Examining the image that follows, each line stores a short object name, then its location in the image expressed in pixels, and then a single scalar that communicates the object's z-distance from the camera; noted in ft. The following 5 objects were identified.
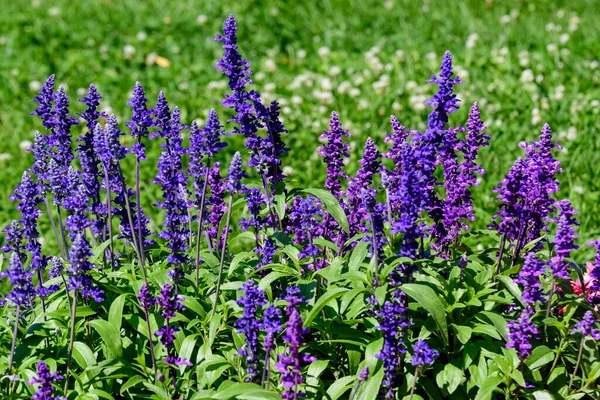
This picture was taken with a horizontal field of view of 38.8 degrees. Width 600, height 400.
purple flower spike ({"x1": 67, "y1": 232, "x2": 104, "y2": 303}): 11.73
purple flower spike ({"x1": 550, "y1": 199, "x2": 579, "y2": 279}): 12.39
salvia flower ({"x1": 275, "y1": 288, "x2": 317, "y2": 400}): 10.95
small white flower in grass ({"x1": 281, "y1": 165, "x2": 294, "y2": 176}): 26.92
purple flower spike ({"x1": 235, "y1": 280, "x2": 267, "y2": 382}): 11.35
